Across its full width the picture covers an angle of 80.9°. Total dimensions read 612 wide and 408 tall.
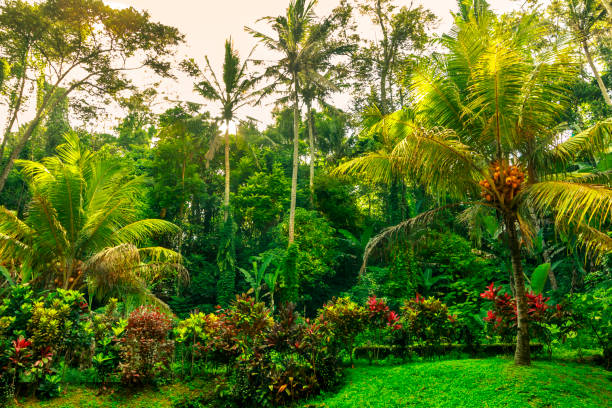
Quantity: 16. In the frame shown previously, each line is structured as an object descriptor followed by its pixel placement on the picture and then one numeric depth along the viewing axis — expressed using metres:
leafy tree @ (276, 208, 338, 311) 16.56
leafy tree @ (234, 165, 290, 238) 21.72
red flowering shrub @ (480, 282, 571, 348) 5.91
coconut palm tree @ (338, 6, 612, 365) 5.13
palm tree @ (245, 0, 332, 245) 17.94
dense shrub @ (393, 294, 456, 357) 6.39
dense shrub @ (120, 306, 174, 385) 4.84
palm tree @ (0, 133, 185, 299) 7.01
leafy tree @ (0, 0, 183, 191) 12.83
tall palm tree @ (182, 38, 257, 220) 20.31
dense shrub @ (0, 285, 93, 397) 4.27
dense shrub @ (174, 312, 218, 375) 5.68
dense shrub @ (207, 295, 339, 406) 4.61
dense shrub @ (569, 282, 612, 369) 5.52
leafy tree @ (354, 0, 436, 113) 19.56
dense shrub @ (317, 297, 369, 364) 6.02
